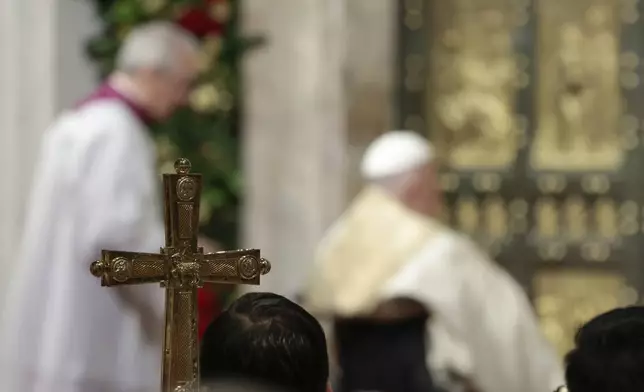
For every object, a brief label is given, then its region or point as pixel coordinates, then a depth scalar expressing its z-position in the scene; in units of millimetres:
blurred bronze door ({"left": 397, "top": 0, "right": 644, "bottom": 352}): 12680
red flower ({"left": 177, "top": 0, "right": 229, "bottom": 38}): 10945
